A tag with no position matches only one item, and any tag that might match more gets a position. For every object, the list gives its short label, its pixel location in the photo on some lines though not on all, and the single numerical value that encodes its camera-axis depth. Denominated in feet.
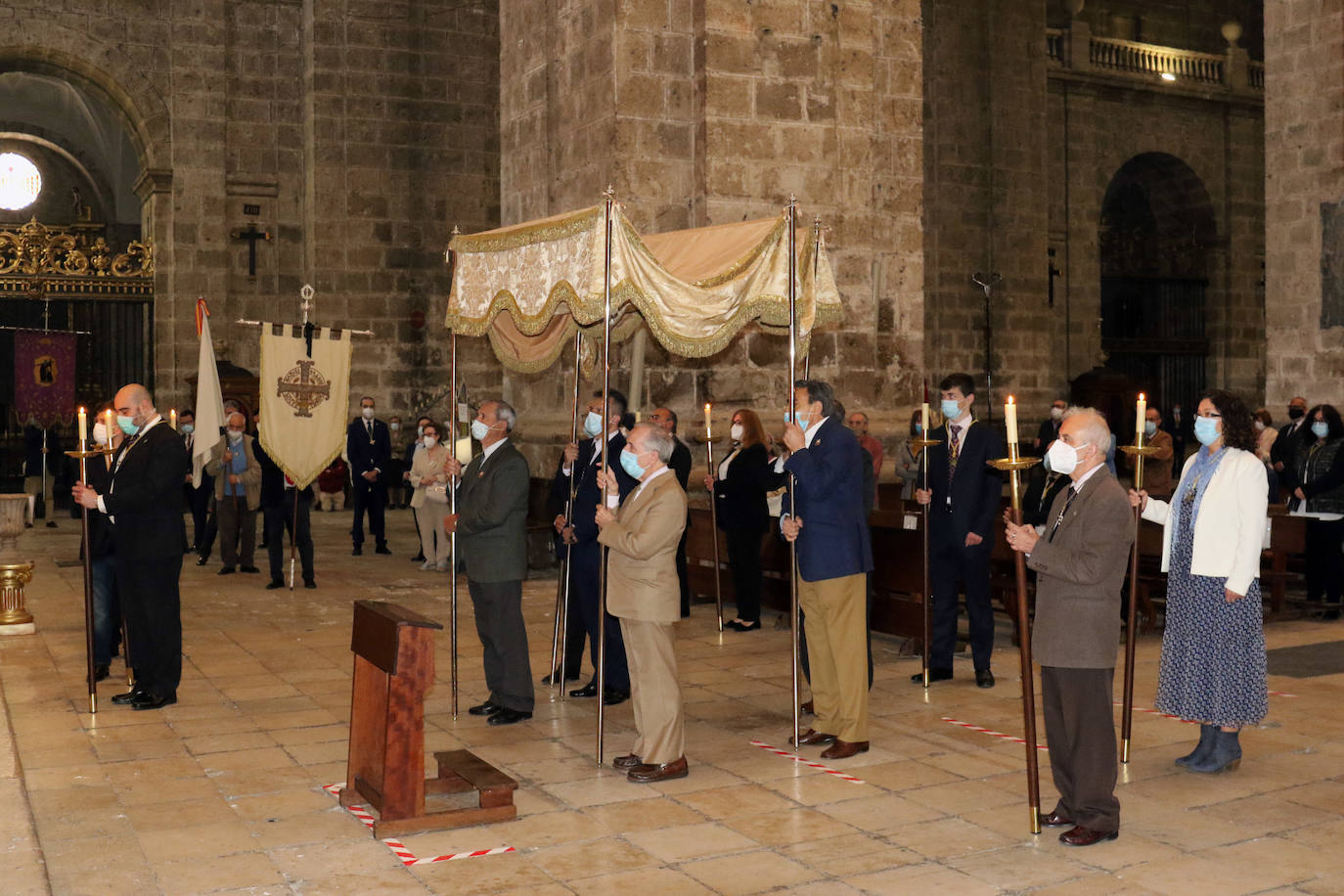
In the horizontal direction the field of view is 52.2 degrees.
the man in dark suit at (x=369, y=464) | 47.39
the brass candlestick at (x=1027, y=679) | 15.40
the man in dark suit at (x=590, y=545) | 23.93
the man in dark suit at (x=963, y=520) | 25.02
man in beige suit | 18.76
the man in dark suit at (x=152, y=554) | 23.73
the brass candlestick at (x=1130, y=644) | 19.30
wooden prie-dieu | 16.60
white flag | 28.55
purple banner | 59.41
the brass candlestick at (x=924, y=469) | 24.78
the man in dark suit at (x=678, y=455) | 29.78
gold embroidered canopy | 21.30
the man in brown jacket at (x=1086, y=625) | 15.81
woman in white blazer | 18.38
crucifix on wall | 62.23
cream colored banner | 36.40
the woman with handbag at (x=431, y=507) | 42.11
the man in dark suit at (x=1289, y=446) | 38.11
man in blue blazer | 20.24
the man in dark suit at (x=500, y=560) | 22.09
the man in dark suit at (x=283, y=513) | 39.01
